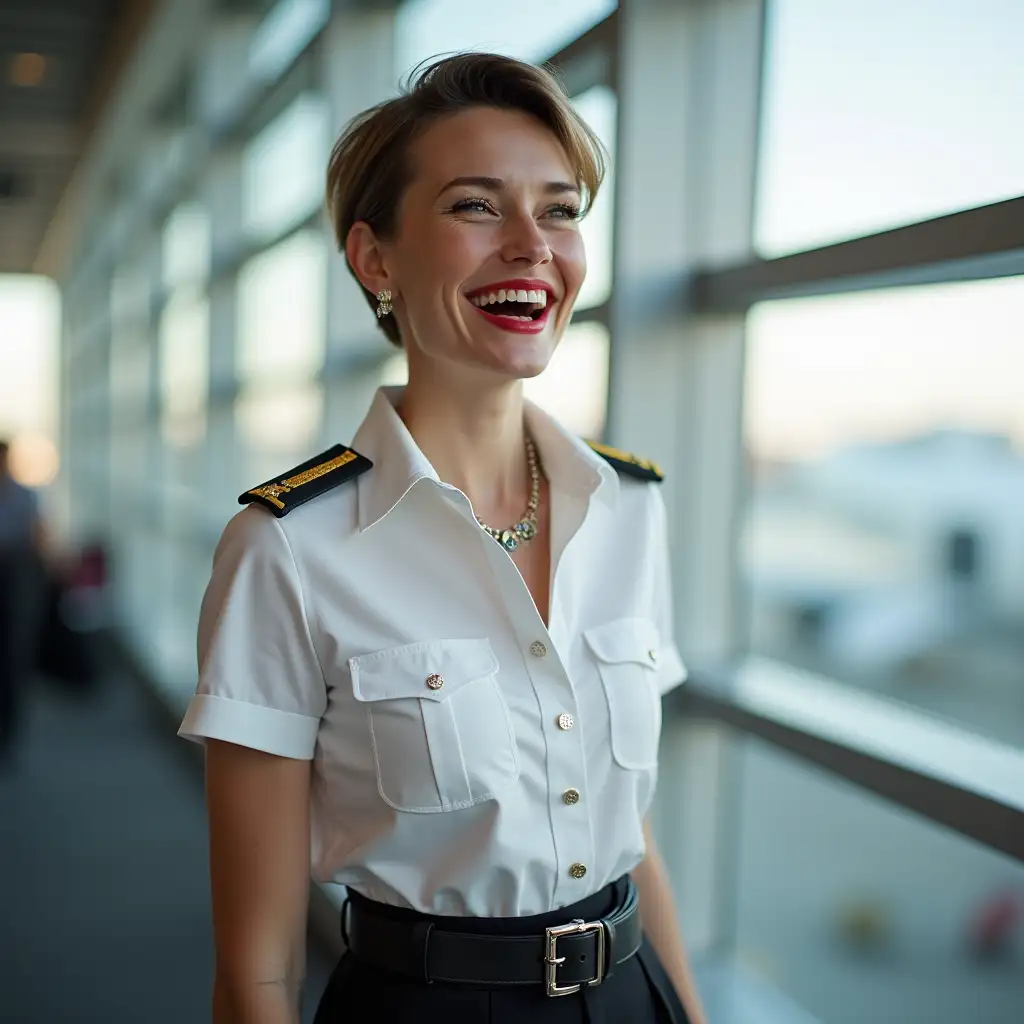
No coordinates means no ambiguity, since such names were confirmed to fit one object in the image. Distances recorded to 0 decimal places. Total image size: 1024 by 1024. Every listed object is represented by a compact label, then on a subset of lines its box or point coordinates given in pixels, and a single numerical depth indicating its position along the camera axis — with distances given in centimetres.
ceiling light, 729
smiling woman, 115
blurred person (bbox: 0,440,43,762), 516
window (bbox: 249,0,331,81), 354
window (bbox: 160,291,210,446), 574
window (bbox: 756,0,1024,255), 149
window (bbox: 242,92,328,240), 365
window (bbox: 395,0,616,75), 206
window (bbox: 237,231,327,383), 387
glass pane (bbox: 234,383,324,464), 396
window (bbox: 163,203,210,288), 591
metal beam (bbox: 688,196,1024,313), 126
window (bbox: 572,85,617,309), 192
